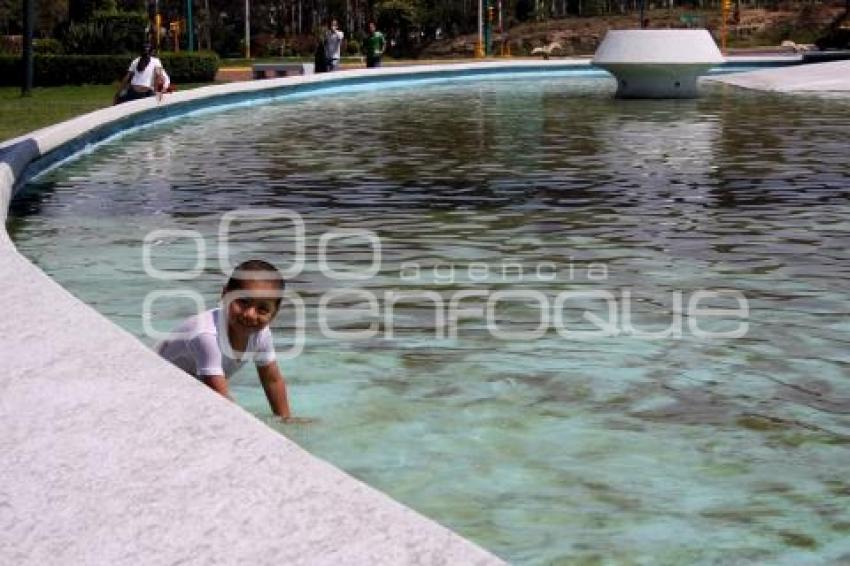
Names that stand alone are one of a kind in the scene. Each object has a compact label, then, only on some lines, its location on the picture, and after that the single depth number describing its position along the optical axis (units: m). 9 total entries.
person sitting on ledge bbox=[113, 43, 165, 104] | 24.26
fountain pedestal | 30.45
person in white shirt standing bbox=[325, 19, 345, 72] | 37.84
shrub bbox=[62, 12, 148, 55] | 37.72
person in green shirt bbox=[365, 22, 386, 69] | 41.22
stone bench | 40.38
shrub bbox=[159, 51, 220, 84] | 36.41
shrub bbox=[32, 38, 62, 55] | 38.88
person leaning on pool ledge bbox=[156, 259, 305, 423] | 6.02
